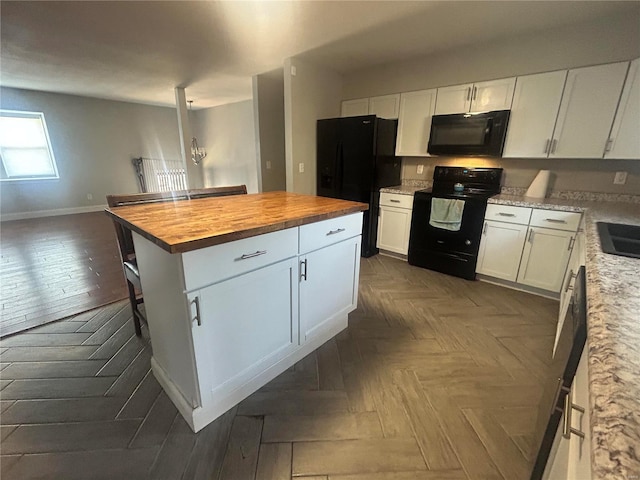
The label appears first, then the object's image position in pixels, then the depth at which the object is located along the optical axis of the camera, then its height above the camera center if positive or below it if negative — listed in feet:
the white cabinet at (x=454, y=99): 9.72 +2.34
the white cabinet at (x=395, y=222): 10.87 -2.16
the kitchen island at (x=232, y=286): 3.91 -1.96
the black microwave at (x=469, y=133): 9.08 +1.13
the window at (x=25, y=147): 17.34 +0.65
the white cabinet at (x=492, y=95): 9.04 +2.35
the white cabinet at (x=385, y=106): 11.35 +2.42
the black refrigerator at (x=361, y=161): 10.73 +0.16
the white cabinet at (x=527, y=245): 7.95 -2.23
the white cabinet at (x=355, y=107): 12.35 +2.53
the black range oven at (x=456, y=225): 9.29 -1.92
